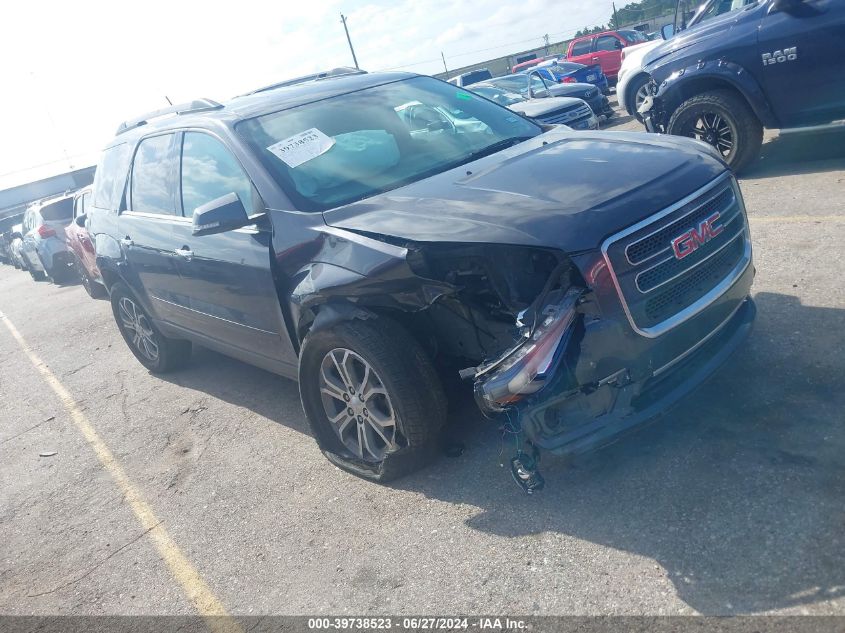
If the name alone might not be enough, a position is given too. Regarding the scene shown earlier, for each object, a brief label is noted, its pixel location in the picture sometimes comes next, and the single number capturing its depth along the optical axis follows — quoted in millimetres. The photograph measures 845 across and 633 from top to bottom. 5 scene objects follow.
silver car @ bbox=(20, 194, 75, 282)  15902
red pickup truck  24469
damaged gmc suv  2893
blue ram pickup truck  6438
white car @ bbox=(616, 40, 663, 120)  9586
